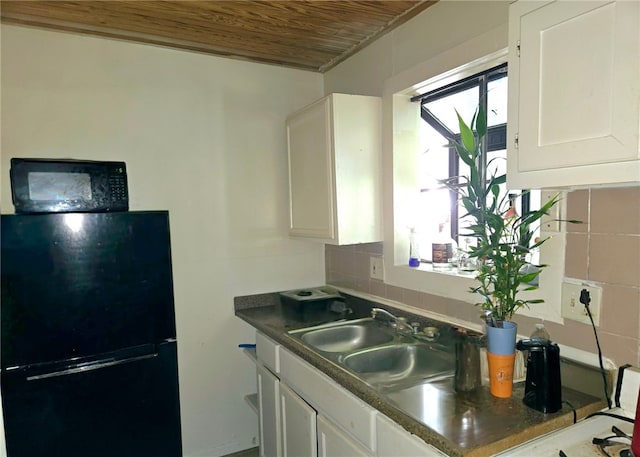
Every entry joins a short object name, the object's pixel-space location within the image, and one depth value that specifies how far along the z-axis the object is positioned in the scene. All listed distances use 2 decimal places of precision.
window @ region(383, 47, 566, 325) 1.77
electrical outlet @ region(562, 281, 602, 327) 1.25
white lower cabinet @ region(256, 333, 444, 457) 1.26
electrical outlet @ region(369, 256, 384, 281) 2.22
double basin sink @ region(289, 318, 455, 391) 1.47
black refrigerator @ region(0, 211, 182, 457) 1.85
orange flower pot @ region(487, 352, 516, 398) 1.25
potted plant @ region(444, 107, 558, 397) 1.24
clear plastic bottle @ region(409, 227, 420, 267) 2.13
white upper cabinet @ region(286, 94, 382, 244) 2.04
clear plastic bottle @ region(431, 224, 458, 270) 1.96
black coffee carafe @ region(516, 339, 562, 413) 1.17
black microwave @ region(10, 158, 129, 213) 1.90
